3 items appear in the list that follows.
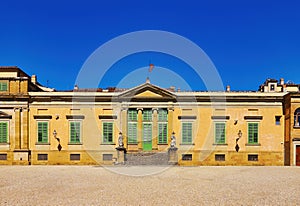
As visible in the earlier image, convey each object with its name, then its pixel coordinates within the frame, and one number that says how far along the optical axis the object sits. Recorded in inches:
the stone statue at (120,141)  933.7
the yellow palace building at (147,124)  965.2
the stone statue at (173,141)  927.0
